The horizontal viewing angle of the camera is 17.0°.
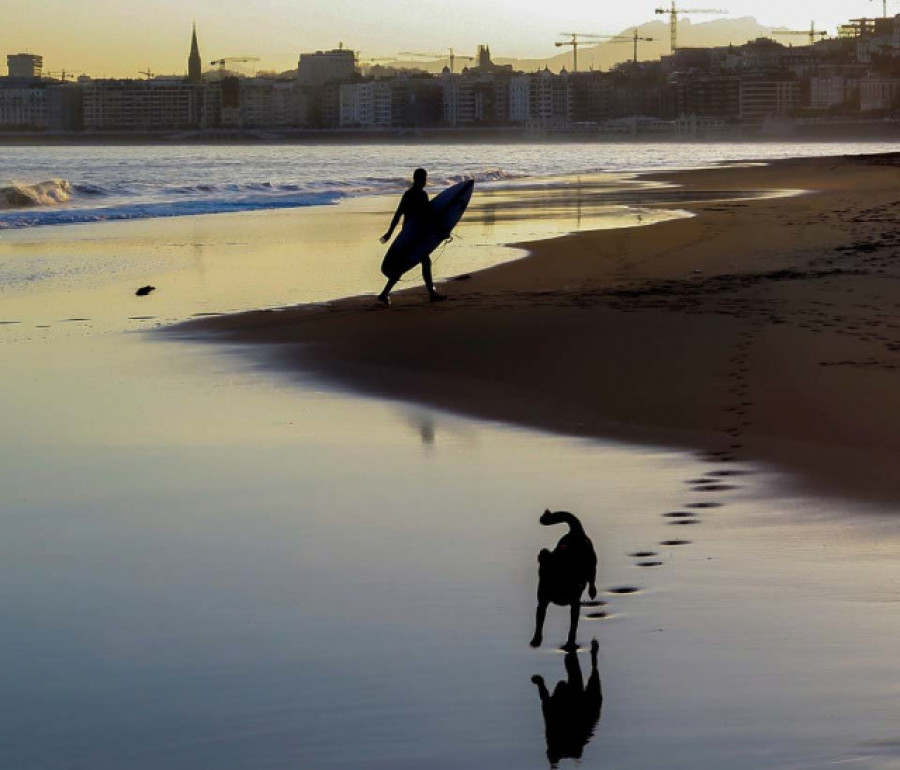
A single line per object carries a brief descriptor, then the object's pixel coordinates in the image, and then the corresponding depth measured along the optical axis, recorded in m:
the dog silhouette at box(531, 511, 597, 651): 9.05
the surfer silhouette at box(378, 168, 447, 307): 29.94
